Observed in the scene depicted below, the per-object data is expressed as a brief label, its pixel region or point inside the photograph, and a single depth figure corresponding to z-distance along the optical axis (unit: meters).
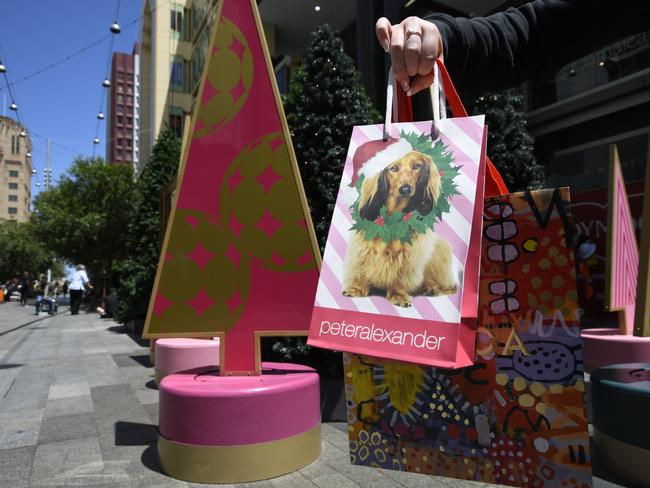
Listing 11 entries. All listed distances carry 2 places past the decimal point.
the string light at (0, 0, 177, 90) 32.59
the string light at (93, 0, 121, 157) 16.36
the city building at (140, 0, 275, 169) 33.41
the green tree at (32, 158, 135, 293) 26.20
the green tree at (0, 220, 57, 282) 54.72
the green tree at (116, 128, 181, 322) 12.55
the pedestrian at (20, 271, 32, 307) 33.28
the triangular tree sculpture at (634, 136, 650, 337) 3.72
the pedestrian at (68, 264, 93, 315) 22.11
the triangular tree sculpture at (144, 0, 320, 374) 4.13
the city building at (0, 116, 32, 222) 102.06
